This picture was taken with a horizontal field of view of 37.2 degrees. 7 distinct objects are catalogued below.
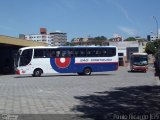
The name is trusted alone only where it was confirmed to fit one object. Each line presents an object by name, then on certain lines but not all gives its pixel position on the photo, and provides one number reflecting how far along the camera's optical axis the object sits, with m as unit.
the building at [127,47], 70.07
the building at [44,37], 108.59
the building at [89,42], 93.70
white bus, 22.16
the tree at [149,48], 71.06
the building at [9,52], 28.10
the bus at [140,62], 30.03
